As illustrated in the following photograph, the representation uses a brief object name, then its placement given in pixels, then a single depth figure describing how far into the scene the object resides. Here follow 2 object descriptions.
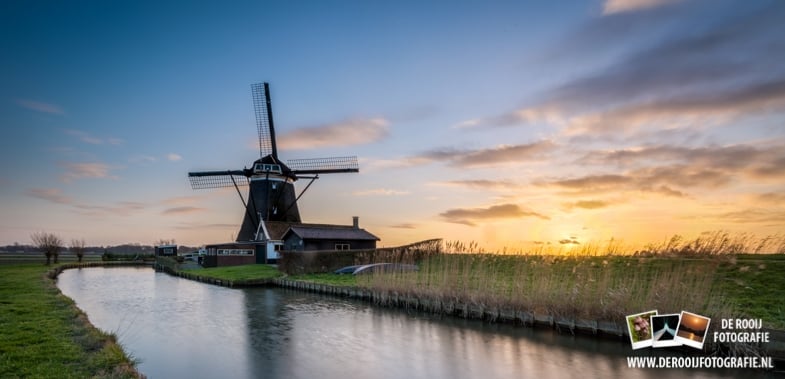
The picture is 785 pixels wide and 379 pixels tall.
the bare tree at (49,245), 46.97
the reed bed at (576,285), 9.23
